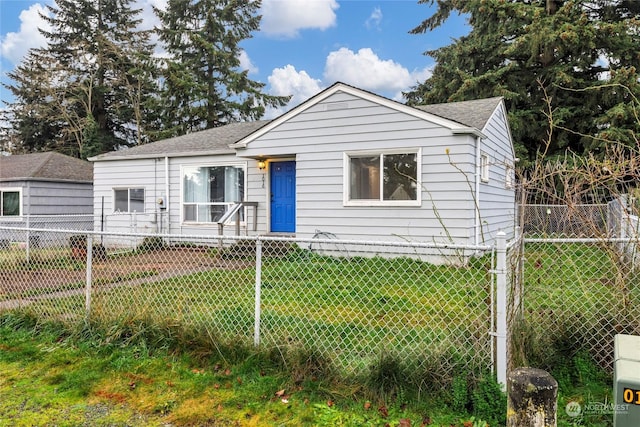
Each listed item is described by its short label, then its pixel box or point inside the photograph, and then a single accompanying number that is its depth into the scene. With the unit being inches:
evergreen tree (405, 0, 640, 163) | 603.2
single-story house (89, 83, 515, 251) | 323.3
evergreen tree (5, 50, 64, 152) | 1058.1
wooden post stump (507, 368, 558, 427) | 68.1
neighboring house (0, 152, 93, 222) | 572.1
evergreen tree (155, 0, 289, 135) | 999.0
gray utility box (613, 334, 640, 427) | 69.7
